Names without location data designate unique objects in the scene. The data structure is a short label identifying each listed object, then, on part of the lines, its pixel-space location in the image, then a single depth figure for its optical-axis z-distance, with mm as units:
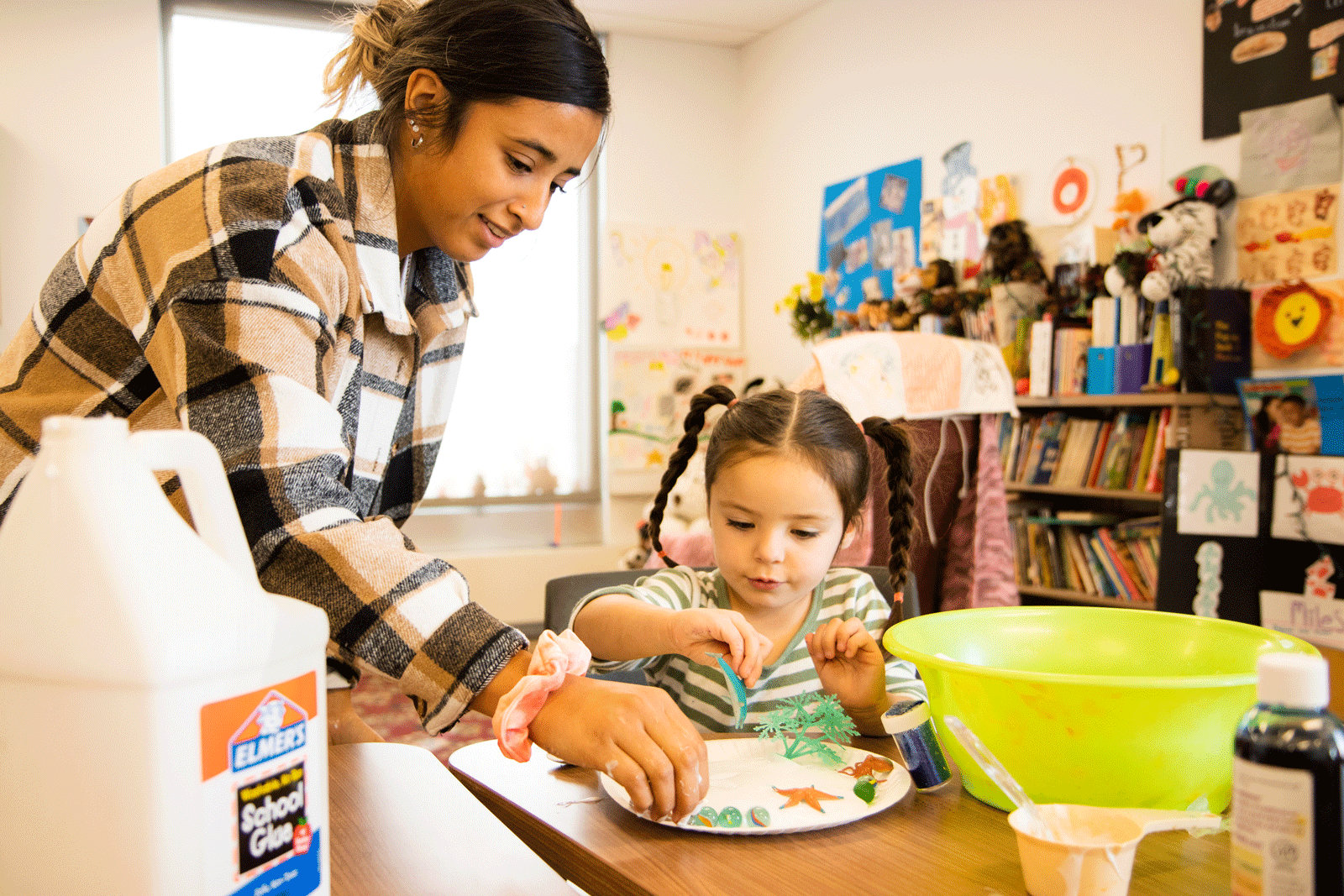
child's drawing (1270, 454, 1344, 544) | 2535
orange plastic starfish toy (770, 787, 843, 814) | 713
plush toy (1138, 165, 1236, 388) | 2838
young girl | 1151
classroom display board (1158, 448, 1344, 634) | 2559
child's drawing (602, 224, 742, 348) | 4852
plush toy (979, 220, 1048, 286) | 3416
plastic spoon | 592
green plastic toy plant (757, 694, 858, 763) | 840
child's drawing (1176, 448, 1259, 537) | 2658
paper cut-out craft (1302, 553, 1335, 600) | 2533
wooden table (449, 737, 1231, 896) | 580
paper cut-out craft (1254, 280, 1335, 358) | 2668
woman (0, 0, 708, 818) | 661
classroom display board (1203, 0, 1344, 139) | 2666
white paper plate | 675
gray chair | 1261
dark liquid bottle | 421
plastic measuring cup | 541
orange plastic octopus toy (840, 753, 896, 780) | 784
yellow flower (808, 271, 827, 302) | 4387
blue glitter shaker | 737
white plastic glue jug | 402
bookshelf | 2883
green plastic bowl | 611
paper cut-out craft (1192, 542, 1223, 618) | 2668
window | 4277
